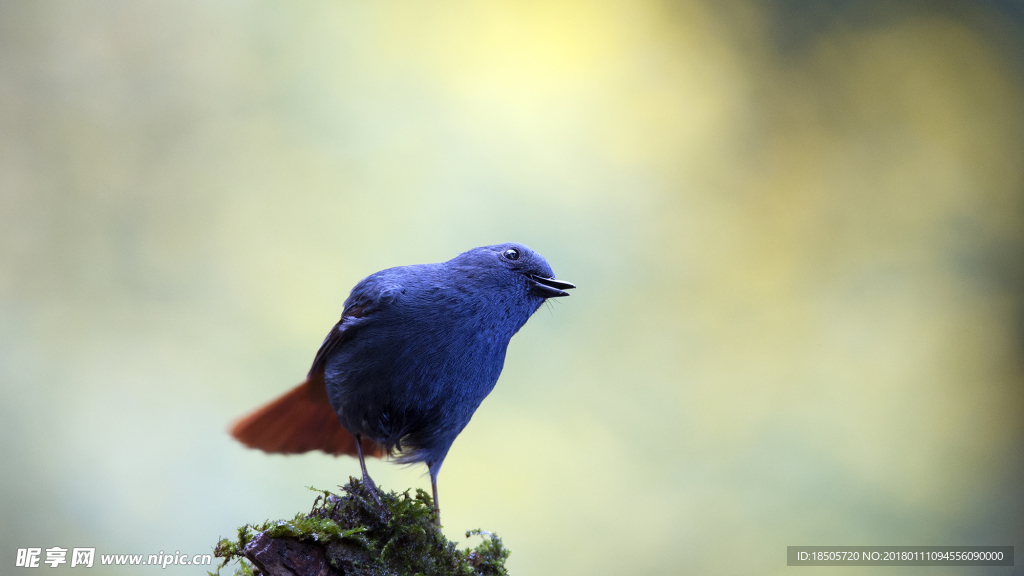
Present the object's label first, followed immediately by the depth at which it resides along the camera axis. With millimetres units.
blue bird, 4973
